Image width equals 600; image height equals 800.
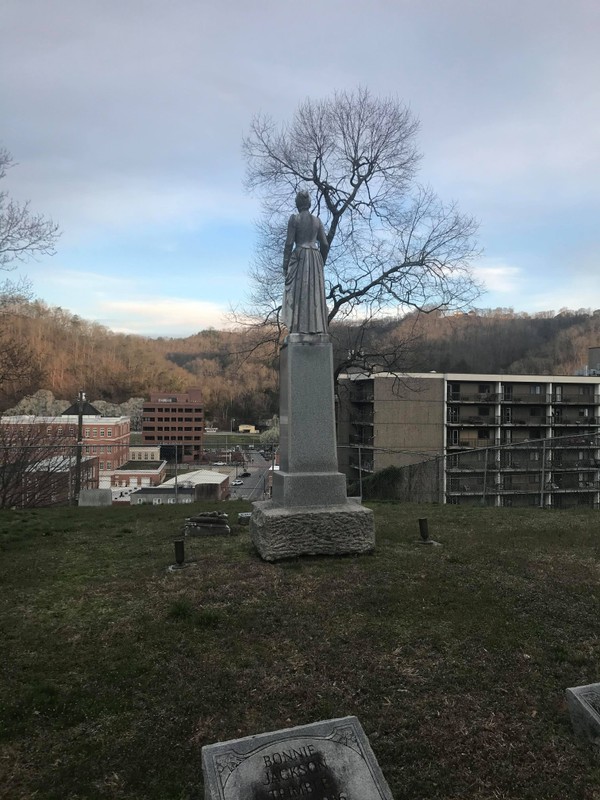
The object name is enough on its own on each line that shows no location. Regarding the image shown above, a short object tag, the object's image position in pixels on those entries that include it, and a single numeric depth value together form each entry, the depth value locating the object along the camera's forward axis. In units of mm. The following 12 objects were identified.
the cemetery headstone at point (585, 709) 2816
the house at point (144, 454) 43519
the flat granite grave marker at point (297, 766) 2229
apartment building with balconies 32000
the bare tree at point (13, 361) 12766
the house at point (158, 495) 22359
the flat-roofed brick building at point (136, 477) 29516
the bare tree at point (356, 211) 16562
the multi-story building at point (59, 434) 21156
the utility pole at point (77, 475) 13078
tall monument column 6227
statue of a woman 7102
